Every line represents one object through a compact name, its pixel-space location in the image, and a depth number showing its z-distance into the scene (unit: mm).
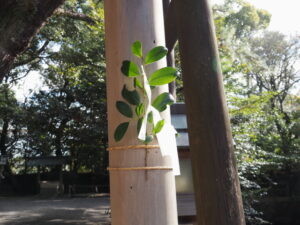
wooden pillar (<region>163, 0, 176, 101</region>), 1795
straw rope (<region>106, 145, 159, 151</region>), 754
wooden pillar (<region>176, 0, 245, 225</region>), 947
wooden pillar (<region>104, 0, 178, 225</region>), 741
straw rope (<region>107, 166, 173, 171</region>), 750
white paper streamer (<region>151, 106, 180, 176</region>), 734
